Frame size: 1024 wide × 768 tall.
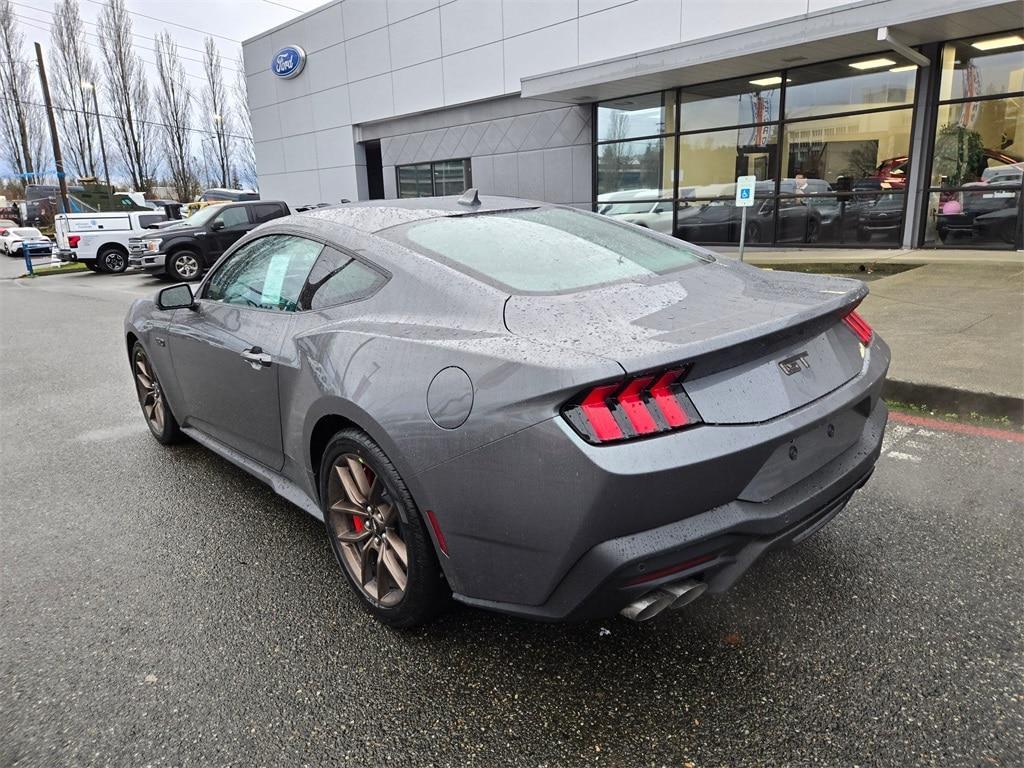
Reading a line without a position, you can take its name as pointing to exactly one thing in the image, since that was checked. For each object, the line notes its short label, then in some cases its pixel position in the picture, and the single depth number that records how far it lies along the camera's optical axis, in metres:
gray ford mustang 1.90
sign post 9.02
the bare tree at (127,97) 43.66
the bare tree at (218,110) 50.91
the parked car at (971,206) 11.80
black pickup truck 15.48
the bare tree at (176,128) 46.78
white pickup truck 19.06
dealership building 11.98
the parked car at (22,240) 29.06
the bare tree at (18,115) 45.06
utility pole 25.72
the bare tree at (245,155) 53.69
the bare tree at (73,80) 43.41
